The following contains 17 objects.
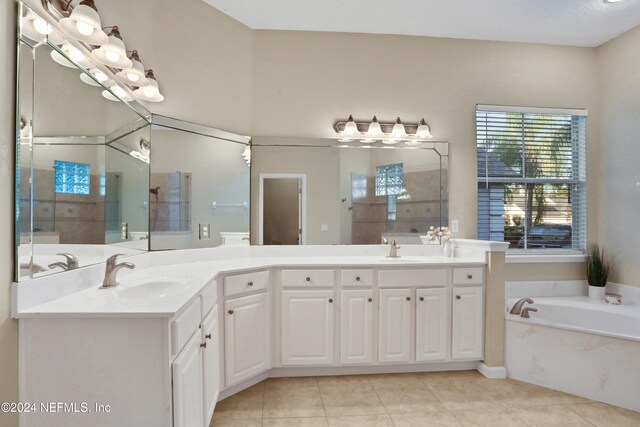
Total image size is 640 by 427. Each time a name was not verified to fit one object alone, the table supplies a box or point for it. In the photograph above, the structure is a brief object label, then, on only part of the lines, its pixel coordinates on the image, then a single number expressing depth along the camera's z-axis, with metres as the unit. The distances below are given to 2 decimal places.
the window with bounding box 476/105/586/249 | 3.07
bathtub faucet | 2.59
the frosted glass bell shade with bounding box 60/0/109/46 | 1.49
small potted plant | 2.96
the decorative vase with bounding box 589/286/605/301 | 2.95
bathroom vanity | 1.17
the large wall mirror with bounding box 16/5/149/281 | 1.22
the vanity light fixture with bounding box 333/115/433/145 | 2.88
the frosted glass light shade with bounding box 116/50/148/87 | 1.96
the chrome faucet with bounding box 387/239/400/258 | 2.76
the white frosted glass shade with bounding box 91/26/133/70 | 1.73
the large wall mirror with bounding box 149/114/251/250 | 2.28
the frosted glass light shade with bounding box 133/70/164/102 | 2.13
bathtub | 2.06
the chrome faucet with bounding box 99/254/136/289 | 1.57
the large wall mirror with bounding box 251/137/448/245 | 2.78
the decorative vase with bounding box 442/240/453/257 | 2.79
